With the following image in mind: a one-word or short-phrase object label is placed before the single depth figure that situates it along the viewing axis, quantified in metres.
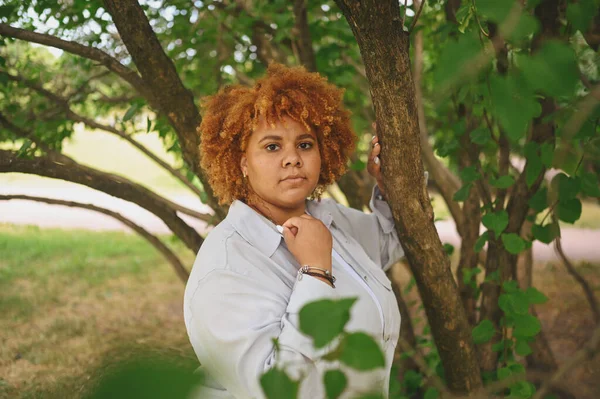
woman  1.70
